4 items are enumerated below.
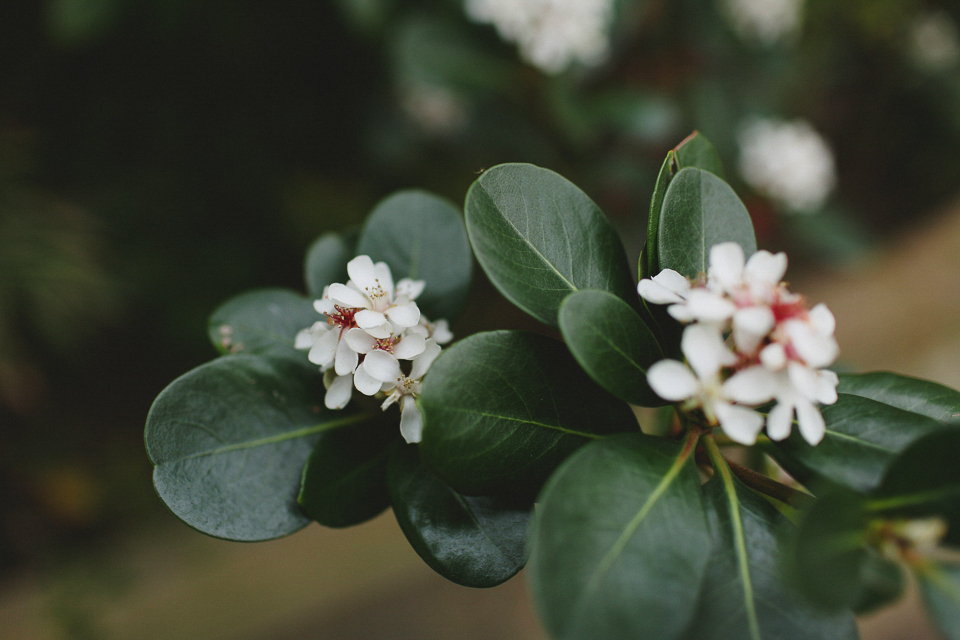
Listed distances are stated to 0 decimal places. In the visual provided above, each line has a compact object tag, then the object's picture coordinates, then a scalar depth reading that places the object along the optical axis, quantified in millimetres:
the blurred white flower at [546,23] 540
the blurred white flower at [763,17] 776
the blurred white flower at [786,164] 784
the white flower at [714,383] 275
